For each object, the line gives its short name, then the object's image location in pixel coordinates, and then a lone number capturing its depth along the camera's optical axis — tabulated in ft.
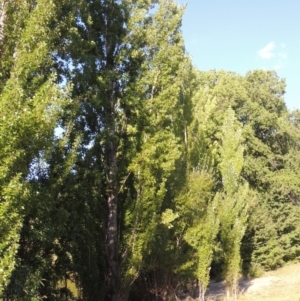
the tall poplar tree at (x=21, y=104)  17.37
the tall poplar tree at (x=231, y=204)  63.05
